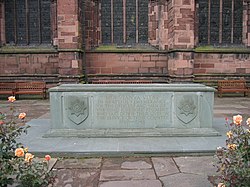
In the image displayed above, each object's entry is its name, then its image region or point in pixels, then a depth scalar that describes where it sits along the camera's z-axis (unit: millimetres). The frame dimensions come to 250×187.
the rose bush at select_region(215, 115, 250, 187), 2744
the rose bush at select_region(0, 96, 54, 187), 2762
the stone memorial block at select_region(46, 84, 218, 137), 6004
